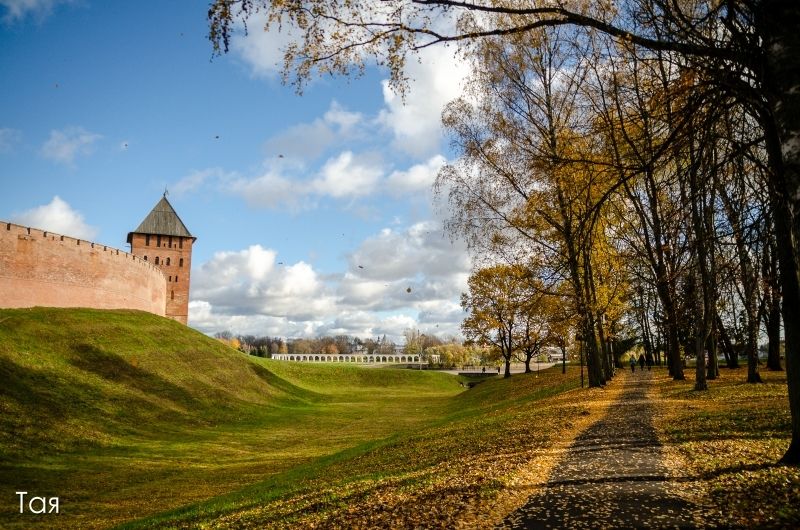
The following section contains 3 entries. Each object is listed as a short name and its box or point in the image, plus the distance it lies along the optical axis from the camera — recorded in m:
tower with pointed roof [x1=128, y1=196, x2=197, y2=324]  64.69
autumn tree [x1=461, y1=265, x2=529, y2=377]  49.94
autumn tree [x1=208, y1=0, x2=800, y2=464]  5.18
